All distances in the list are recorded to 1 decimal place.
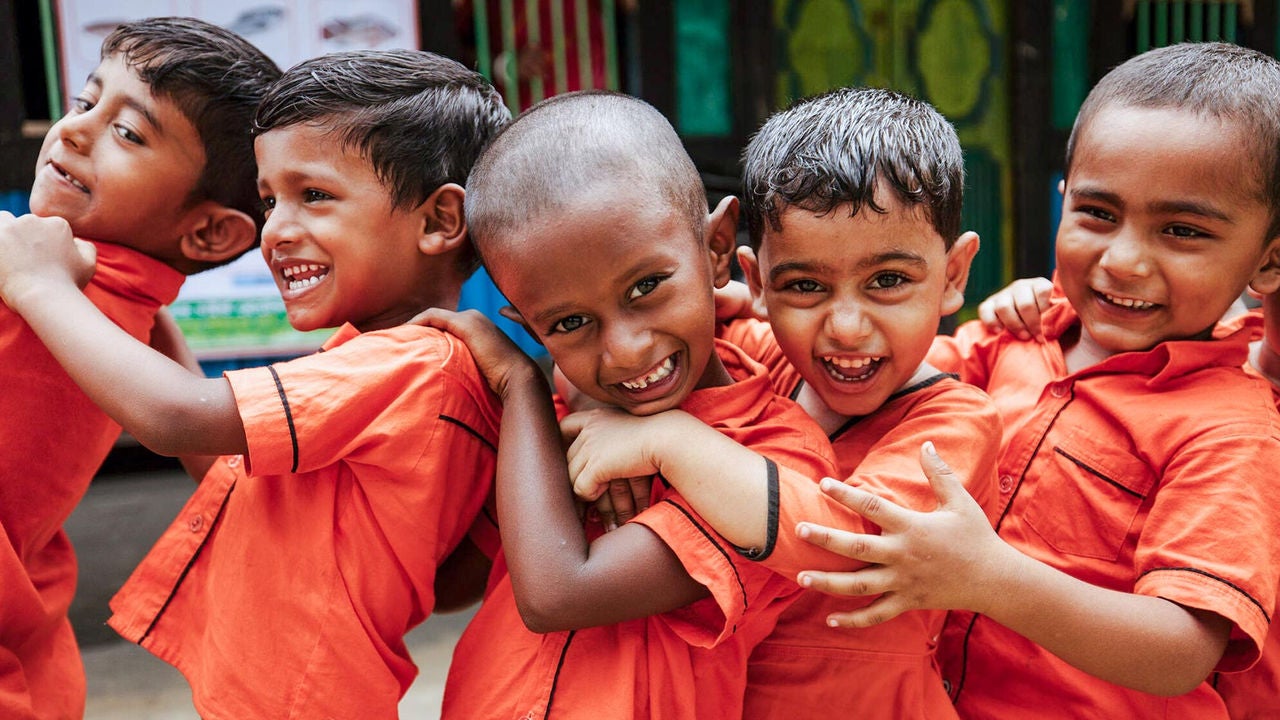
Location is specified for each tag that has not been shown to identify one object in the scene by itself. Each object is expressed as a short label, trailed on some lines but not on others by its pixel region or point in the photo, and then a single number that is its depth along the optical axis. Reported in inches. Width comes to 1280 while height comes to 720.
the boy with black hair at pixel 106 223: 68.3
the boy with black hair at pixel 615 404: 55.0
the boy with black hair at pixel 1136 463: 55.4
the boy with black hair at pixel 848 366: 55.6
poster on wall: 169.3
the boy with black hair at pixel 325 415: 57.4
